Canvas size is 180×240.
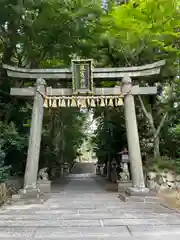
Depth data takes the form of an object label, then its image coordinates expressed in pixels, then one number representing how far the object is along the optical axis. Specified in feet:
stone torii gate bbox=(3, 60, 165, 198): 21.82
